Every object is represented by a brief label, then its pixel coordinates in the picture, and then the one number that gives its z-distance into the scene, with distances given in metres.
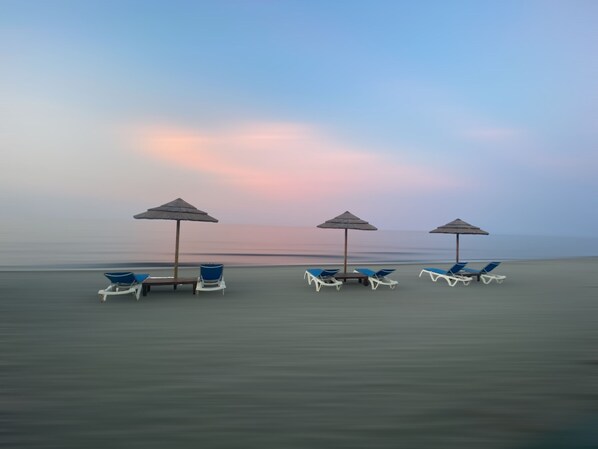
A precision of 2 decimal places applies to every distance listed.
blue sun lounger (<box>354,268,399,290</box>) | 8.41
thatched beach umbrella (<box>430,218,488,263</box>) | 10.45
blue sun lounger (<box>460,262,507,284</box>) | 9.55
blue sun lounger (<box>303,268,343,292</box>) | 8.13
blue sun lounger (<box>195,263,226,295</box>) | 7.27
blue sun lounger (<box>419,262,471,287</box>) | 9.16
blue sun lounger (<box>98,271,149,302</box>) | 6.50
